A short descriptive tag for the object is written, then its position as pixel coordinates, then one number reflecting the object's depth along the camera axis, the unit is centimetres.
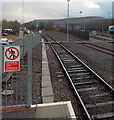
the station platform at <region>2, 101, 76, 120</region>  349
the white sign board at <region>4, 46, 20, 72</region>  349
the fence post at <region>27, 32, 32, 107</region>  375
